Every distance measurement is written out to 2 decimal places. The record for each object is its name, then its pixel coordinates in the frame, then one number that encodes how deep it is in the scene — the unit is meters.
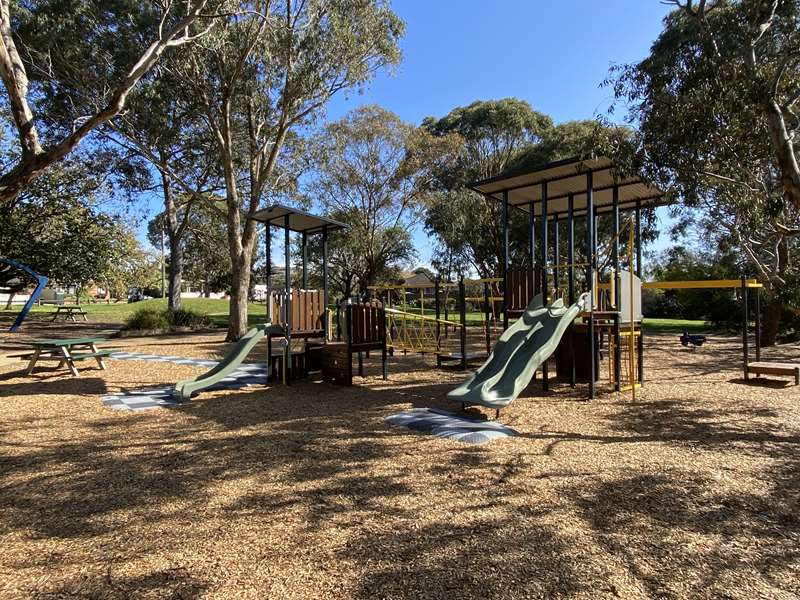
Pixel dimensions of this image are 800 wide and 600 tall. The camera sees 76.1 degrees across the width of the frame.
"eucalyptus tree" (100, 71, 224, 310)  16.03
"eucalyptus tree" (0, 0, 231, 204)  14.35
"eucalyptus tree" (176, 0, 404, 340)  14.84
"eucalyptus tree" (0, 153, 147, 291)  22.59
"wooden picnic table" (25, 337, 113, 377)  9.80
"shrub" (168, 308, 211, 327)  22.38
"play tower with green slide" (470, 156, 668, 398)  7.93
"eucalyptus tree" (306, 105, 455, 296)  26.73
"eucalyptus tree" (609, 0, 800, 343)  6.19
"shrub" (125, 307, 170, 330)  20.77
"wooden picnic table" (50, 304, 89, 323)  27.52
